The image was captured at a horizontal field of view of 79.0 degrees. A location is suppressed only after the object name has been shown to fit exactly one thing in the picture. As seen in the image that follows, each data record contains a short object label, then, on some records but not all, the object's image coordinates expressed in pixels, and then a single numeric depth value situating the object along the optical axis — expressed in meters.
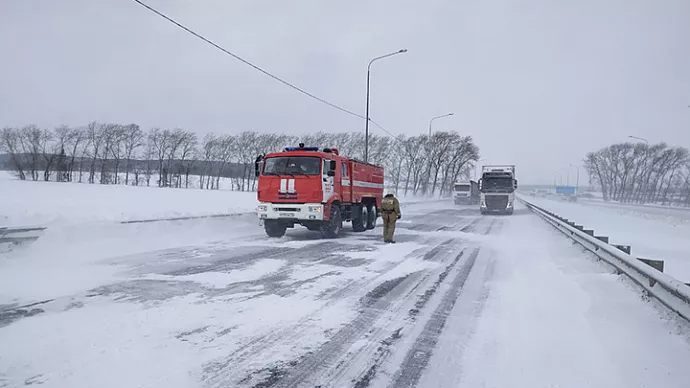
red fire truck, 12.70
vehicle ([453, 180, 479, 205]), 52.91
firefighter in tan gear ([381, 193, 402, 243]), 12.80
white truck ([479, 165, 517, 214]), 30.03
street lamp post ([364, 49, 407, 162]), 26.08
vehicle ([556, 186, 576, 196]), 103.24
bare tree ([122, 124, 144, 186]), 77.50
